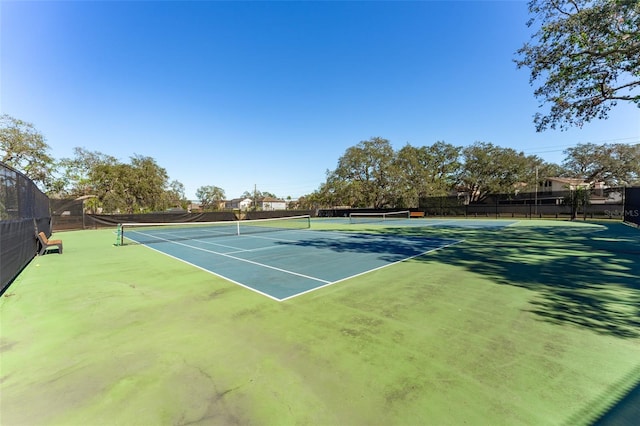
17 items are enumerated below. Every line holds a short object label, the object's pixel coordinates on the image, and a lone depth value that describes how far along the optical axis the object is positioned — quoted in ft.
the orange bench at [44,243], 32.94
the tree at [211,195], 305.53
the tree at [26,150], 88.83
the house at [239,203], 369.18
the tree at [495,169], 134.62
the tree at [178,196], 187.77
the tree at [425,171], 132.26
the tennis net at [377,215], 123.54
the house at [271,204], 315.37
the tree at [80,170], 113.80
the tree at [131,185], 108.78
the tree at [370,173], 136.56
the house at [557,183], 152.31
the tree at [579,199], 84.69
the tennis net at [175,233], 50.88
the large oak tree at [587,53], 33.45
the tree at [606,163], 135.02
